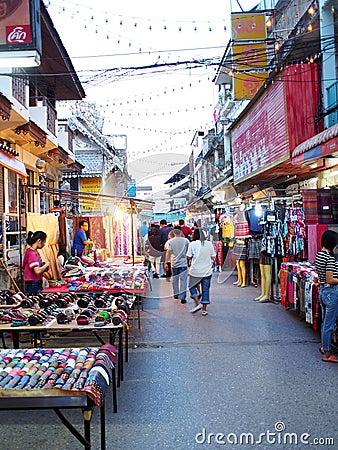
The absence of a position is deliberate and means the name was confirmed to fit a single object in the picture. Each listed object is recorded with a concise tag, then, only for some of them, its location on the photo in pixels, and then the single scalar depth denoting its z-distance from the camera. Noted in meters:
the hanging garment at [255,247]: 11.20
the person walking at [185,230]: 14.90
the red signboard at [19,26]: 4.18
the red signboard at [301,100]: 11.01
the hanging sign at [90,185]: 24.34
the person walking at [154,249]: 15.02
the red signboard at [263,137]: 11.32
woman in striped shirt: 5.53
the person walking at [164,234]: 15.05
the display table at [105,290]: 7.04
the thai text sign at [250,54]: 11.30
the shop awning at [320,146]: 7.48
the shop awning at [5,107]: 8.69
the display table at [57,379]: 2.99
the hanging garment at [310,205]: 8.70
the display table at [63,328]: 4.59
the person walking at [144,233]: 17.40
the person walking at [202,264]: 8.95
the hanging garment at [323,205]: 8.66
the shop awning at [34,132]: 11.05
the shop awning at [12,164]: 7.23
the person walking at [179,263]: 10.65
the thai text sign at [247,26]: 11.30
